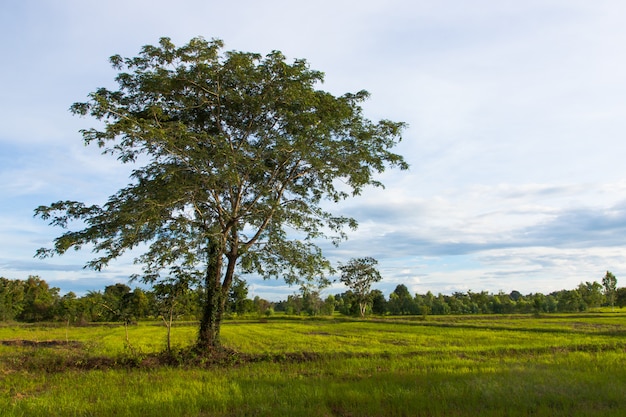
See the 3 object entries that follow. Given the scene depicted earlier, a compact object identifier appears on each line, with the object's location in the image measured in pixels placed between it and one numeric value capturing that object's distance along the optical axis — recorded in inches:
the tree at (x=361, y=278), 2834.6
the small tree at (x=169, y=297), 572.4
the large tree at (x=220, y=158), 559.8
